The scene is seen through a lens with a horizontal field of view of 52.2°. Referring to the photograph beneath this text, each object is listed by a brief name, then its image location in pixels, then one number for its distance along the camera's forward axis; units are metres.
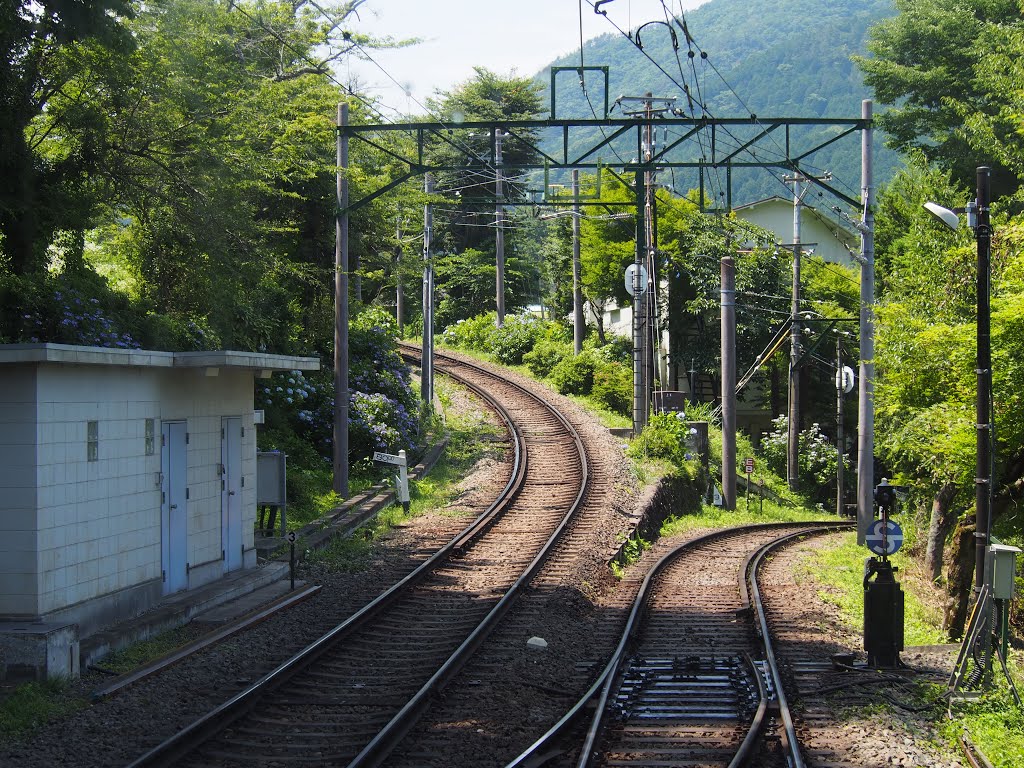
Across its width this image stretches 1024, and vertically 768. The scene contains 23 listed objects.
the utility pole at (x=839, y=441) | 31.68
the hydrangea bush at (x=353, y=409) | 22.97
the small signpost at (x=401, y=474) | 20.16
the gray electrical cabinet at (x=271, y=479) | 15.95
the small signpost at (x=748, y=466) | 29.34
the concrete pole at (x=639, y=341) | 26.17
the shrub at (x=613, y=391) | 34.16
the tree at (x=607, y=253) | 43.34
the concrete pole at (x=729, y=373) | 26.73
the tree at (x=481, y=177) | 51.81
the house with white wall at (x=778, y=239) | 46.81
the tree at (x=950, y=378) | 13.38
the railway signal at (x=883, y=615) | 11.18
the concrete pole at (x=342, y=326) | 19.45
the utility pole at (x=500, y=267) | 44.91
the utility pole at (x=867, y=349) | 20.20
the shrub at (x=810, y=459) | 36.41
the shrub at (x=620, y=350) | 41.60
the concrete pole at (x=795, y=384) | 28.46
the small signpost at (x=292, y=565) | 13.32
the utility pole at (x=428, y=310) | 28.09
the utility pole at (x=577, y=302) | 37.16
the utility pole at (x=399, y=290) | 28.53
